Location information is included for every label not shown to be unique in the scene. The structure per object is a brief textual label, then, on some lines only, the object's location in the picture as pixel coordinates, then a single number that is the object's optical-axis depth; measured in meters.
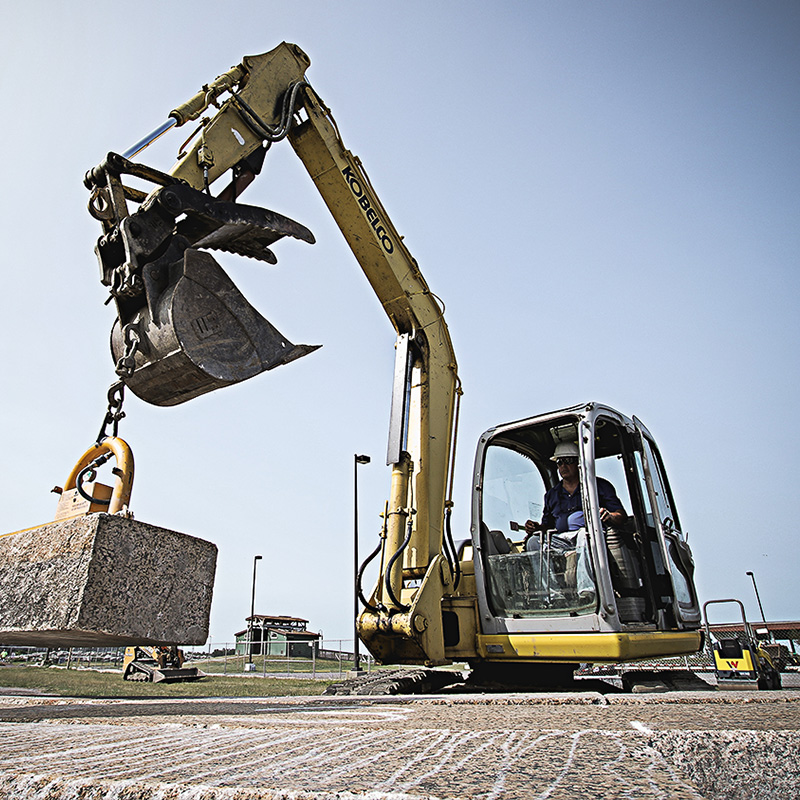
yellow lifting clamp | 2.94
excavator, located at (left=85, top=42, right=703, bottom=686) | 4.13
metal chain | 3.80
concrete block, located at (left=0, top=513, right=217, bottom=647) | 2.45
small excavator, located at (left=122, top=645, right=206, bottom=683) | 13.98
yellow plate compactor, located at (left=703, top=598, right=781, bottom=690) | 9.09
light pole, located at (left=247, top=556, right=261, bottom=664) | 35.62
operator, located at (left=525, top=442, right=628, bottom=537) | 5.05
